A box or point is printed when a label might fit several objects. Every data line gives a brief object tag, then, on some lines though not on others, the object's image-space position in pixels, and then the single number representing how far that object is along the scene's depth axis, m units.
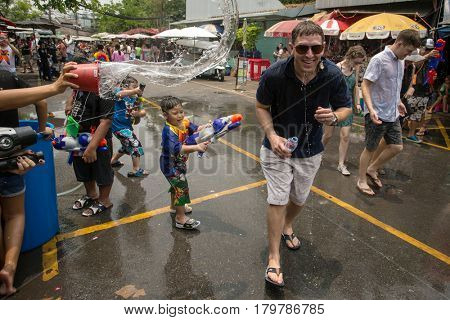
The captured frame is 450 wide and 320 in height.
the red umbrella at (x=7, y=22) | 15.63
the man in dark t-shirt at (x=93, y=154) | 3.52
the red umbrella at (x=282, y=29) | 13.63
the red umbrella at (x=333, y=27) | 12.02
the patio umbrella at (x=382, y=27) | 9.60
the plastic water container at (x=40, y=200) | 2.92
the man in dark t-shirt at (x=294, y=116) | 2.59
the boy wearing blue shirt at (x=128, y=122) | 4.76
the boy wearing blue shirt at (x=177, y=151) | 3.27
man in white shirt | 4.12
